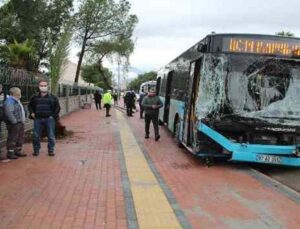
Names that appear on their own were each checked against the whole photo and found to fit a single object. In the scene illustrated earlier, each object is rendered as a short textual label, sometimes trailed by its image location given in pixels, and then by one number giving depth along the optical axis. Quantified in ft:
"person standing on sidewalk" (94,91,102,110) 75.46
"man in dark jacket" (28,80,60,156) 22.53
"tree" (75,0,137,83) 86.88
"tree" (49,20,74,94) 33.65
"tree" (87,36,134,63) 94.10
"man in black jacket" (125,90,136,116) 57.12
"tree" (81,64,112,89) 134.95
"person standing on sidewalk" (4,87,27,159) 21.15
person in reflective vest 55.44
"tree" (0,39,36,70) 38.94
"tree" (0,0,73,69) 58.66
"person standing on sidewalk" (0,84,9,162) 21.43
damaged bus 20.52
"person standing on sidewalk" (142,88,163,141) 30.58
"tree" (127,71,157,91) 242.93
